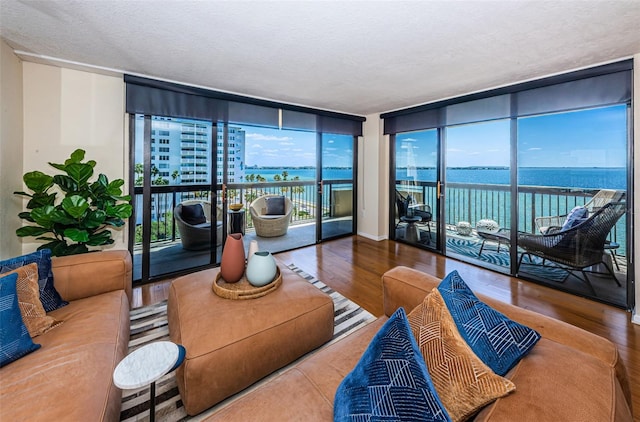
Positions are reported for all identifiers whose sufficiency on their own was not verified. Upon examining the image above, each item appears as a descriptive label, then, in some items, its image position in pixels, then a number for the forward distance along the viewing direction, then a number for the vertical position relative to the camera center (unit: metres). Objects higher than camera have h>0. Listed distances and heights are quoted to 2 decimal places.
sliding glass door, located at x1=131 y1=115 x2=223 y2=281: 2.97 +0.15
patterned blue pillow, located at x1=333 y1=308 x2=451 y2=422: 0.67 -0.48
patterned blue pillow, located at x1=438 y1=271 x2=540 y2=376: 0.89 -0.43
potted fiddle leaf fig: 2.11 +0.01
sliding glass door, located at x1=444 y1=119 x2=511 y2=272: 3.35 +0.25
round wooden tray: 1.77 -0.54
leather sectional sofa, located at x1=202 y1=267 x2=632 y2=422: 0.71 -0.51
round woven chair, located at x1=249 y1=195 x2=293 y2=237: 4.75 -0.15
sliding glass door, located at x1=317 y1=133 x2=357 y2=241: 4.63 +0.46
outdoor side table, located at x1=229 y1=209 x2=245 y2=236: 4.08 -0.16
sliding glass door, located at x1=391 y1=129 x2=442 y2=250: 4.09 +0.36
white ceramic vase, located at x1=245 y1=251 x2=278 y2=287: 1.87 -0.42
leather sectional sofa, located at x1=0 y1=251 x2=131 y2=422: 0.97 -0.67
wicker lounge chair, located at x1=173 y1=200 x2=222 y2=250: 3.36 -0.25
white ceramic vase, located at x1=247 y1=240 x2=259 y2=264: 2.15 -0.30
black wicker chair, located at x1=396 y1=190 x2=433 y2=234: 4.27 +0.02
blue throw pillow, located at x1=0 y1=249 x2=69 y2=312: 1.55 -0.40
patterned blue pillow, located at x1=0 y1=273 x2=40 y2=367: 1.16 -0.54
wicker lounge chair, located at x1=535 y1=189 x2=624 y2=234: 2.54 +0.07
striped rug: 1.40 -0.95
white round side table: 0.86 -0.54
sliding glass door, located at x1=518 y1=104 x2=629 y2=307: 2.54 +0.18
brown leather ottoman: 1.34 -0.69
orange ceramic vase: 1.92 -0.37
